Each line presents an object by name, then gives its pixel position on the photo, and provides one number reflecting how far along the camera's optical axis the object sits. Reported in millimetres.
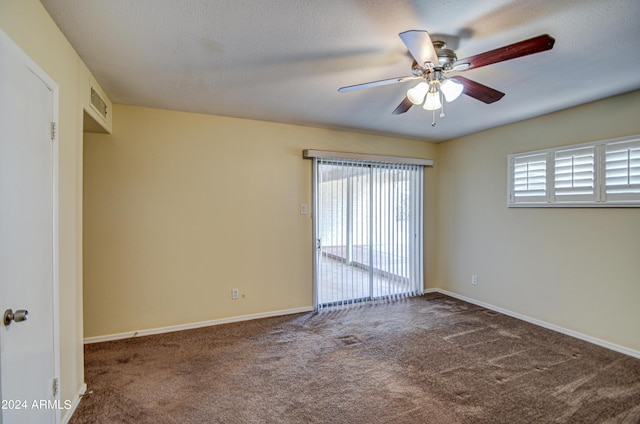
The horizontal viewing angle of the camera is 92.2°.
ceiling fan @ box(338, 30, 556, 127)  1560
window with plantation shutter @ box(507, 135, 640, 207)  2803
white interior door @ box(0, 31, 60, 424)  1312
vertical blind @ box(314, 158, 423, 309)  4094
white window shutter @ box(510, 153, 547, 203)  3477
